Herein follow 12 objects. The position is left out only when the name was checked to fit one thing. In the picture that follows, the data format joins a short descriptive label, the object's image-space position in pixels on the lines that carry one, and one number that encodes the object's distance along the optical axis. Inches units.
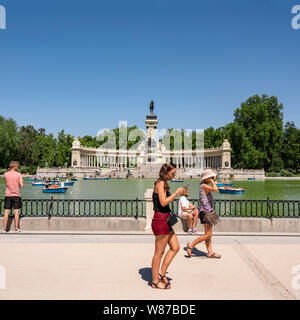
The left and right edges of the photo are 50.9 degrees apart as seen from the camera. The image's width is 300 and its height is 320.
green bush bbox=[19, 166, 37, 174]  2864.2
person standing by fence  377.3
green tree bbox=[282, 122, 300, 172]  3068.4
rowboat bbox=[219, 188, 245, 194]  1369.3
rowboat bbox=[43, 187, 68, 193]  1396.4
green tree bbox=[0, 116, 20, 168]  2738.7
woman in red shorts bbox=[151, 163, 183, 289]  211.3
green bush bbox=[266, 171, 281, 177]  2733.8
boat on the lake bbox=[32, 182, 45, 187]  1793.8
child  403.5
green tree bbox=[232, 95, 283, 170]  2787.9
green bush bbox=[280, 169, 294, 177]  2698.6
